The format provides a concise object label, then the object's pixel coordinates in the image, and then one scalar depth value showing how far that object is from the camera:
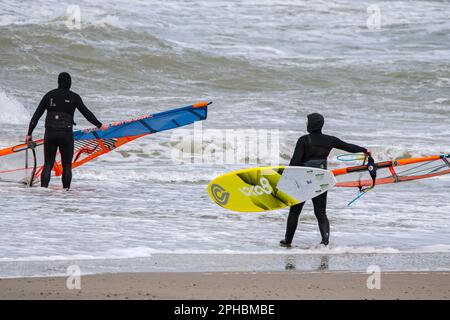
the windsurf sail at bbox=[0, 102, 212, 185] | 21.00
